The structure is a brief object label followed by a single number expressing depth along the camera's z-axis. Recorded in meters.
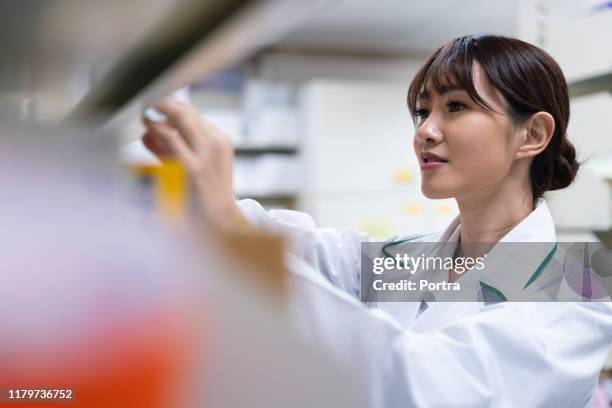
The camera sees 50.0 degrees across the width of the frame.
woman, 0.47
